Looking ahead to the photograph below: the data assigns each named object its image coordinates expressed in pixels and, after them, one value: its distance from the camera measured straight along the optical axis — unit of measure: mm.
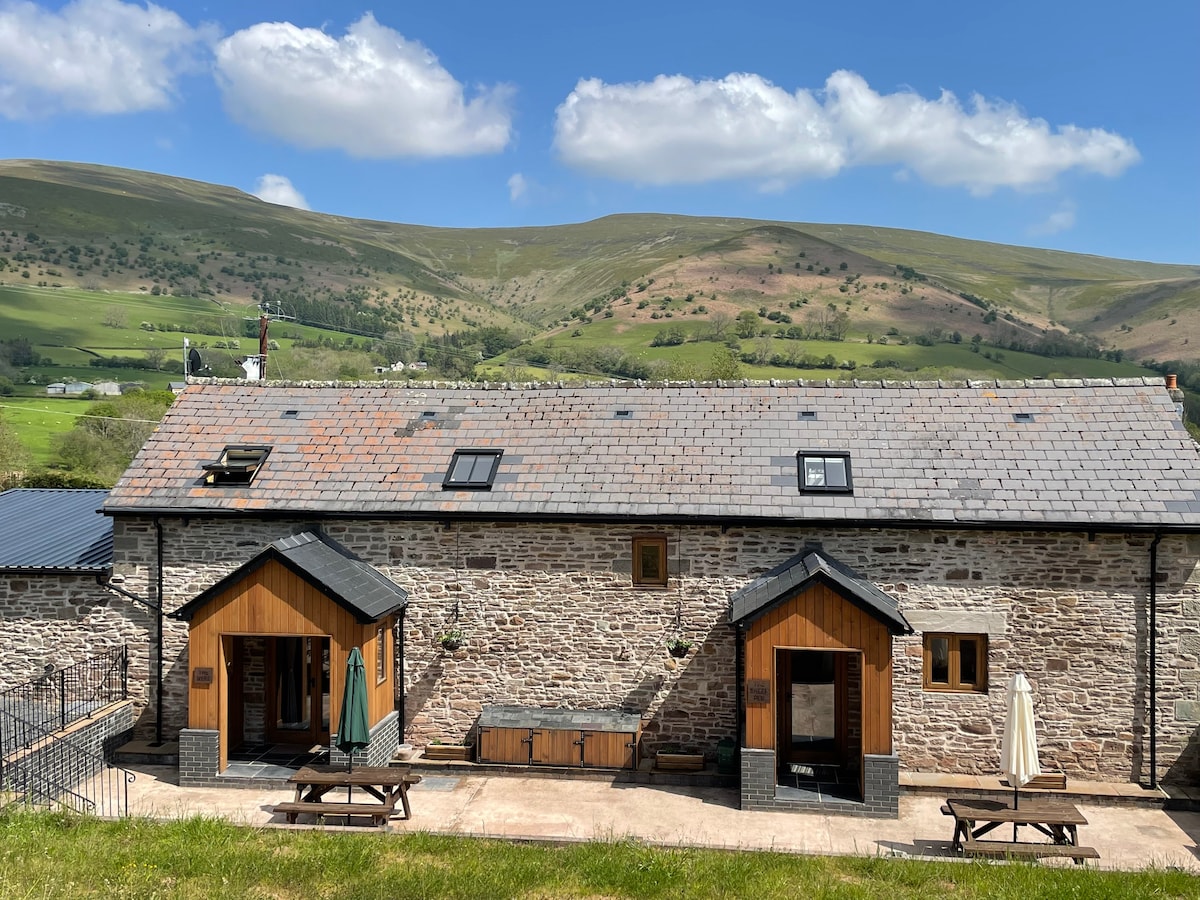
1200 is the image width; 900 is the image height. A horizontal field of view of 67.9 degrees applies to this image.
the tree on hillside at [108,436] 48484
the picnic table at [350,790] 13406
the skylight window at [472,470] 17312
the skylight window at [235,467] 17562
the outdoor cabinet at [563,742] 16047
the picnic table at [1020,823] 12297
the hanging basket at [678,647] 16391
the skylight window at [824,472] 16547
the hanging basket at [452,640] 16828
